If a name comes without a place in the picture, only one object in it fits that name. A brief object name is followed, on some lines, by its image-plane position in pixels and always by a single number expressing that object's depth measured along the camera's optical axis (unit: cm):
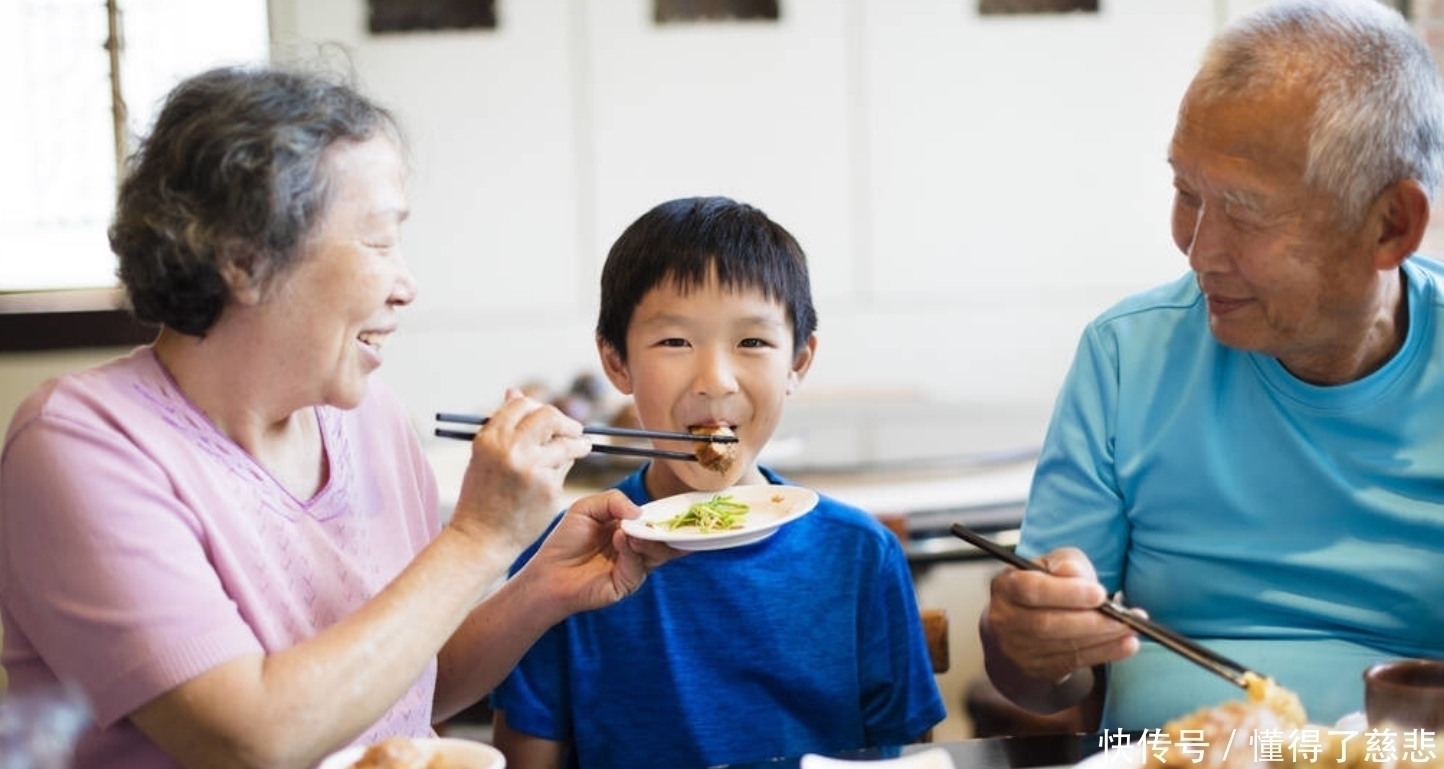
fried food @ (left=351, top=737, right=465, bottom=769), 121
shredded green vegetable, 174
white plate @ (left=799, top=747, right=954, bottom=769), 136
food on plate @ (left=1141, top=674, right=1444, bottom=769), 111
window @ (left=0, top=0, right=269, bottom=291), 495
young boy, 189
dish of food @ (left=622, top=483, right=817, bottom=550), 165
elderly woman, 140
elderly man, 173
